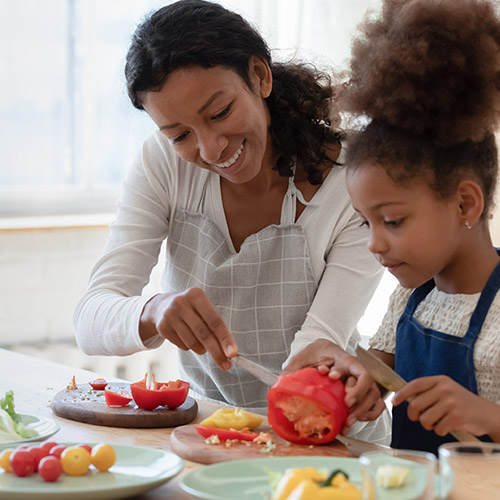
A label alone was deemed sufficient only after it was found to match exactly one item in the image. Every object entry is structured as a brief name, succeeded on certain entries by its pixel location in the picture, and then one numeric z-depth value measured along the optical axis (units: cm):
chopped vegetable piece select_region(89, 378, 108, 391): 160
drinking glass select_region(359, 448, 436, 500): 105
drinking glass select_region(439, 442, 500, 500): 109
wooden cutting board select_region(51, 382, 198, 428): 147
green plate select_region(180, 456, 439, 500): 119
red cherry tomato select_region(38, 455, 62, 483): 120
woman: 160
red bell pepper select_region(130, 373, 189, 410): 149
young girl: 142
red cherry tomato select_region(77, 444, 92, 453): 124
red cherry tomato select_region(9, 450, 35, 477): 121
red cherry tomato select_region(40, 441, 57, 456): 124
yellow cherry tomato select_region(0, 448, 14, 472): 121
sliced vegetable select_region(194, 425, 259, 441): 139
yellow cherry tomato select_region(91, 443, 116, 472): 123
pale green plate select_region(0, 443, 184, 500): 117
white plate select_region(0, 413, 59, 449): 134
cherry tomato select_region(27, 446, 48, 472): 122
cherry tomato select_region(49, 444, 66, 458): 123
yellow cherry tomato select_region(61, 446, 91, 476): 121
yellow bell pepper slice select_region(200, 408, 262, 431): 141
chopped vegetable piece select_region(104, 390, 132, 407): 150
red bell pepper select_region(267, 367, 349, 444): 139
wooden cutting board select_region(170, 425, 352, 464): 134
